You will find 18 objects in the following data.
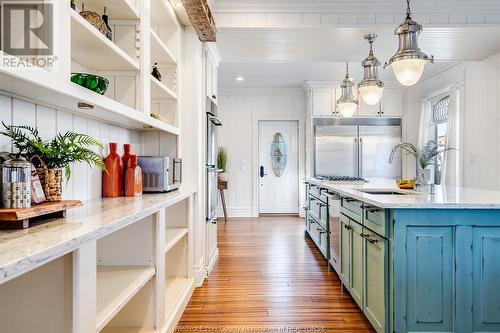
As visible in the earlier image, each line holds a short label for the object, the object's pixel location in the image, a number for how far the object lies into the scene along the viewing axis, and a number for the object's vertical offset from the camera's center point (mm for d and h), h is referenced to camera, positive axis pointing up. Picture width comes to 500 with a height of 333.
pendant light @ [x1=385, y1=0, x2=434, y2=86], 2596 +891
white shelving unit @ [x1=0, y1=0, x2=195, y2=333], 1032 -259
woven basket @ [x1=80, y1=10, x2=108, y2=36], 1718 +777
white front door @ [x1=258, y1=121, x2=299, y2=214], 7215 +171
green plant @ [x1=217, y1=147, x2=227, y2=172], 6766 +180
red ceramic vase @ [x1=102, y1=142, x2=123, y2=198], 2260 -50
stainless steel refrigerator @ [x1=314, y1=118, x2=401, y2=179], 6477 +389
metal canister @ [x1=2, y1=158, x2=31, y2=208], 1140 -56
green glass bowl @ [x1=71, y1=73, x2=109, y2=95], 1522 +403
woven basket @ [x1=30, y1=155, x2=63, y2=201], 1354 -54
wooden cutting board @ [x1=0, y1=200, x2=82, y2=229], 1062 -156
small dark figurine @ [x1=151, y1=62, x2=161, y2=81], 2675 +771
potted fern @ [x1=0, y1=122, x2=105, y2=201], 1351 +52
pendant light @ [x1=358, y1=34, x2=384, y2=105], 3514 +922
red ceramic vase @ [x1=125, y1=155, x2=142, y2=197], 2299 -92
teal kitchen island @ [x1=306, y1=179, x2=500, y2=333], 1879 -565
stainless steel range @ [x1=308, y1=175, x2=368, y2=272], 3085 -576
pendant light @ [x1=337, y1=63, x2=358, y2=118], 4422 +908
